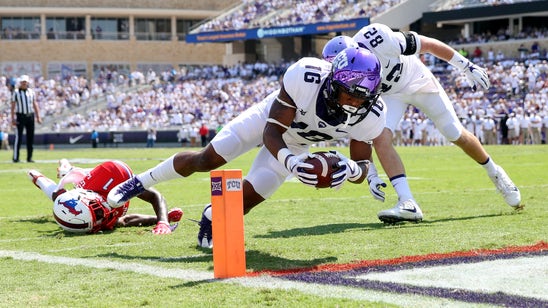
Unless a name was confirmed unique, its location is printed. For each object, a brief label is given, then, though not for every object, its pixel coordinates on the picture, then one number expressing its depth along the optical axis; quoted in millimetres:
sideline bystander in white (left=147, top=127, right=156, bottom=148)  38447
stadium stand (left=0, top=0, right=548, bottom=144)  33719
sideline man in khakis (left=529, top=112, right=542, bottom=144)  30094
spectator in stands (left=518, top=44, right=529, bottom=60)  36428
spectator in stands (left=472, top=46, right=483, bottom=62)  37875
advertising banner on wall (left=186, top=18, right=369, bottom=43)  42344
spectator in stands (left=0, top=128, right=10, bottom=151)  36025
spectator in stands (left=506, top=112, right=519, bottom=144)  30297
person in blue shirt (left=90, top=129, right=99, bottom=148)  38969
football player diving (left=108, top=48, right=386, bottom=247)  5488
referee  18000
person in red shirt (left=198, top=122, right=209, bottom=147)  37356
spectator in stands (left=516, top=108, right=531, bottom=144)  30234
